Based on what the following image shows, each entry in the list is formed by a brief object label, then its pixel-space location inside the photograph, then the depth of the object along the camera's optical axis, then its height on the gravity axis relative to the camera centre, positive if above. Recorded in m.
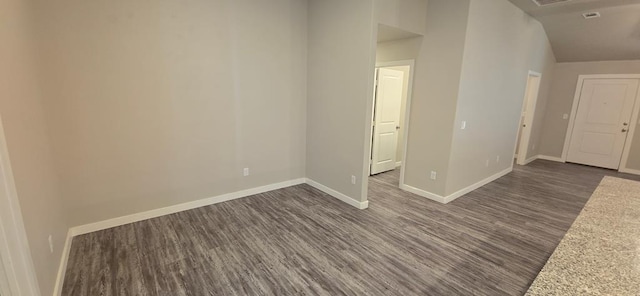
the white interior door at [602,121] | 5.83 -0.41
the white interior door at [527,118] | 5.90 -0.38
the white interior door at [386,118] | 4.90 -0.39
